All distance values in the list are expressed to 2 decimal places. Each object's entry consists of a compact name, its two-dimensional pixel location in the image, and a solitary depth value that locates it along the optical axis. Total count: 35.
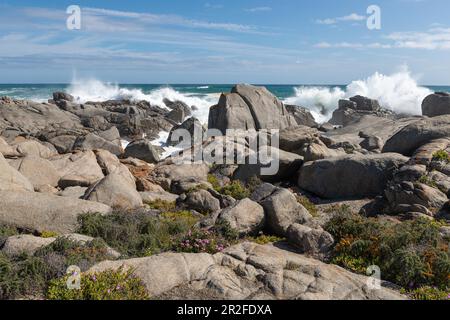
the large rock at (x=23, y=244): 10.06
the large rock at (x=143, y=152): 31.00
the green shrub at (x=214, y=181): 22.61
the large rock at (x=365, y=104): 66.81
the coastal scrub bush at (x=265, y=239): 13.55
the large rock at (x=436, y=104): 45.44
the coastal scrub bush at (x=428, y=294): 9.23
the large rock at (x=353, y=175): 20.17
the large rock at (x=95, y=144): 32.56
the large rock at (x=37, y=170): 19.12
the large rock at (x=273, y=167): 22.84
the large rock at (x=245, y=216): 13.79
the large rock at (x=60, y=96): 74.25
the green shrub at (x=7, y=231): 11.74
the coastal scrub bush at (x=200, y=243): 11.64
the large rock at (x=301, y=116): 56.59
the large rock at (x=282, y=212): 14.27
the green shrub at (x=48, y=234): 12.02
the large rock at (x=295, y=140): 26.45
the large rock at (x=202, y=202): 17.69
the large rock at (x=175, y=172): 22.48
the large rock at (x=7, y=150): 22.20
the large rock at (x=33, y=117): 46.82
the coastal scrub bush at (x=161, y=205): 17.69
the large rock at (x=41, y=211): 12.59
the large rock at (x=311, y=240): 12.27
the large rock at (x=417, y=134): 22.94
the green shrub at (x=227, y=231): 13.04
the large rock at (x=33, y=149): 23.89
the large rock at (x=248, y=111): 35.59
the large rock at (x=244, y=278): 8.80
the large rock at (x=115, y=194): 15.99
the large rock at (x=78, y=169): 20.03
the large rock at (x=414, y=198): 16.27
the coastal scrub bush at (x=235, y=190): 20.20
